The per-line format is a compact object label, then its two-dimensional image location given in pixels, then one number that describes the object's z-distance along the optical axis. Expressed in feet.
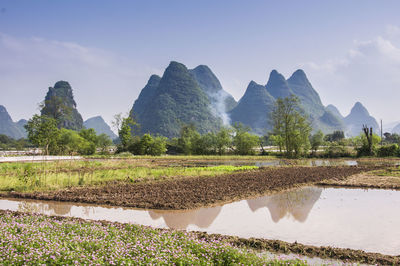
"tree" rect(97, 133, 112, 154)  198.59
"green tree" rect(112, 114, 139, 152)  184.63
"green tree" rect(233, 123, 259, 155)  181.78
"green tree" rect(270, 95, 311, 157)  159.94
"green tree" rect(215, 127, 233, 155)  186.09
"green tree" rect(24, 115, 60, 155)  162.09
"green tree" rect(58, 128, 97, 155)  178.91
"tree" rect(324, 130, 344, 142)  358.06
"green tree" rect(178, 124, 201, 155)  193.16
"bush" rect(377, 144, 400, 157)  143.43
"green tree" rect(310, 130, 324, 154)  173.99
